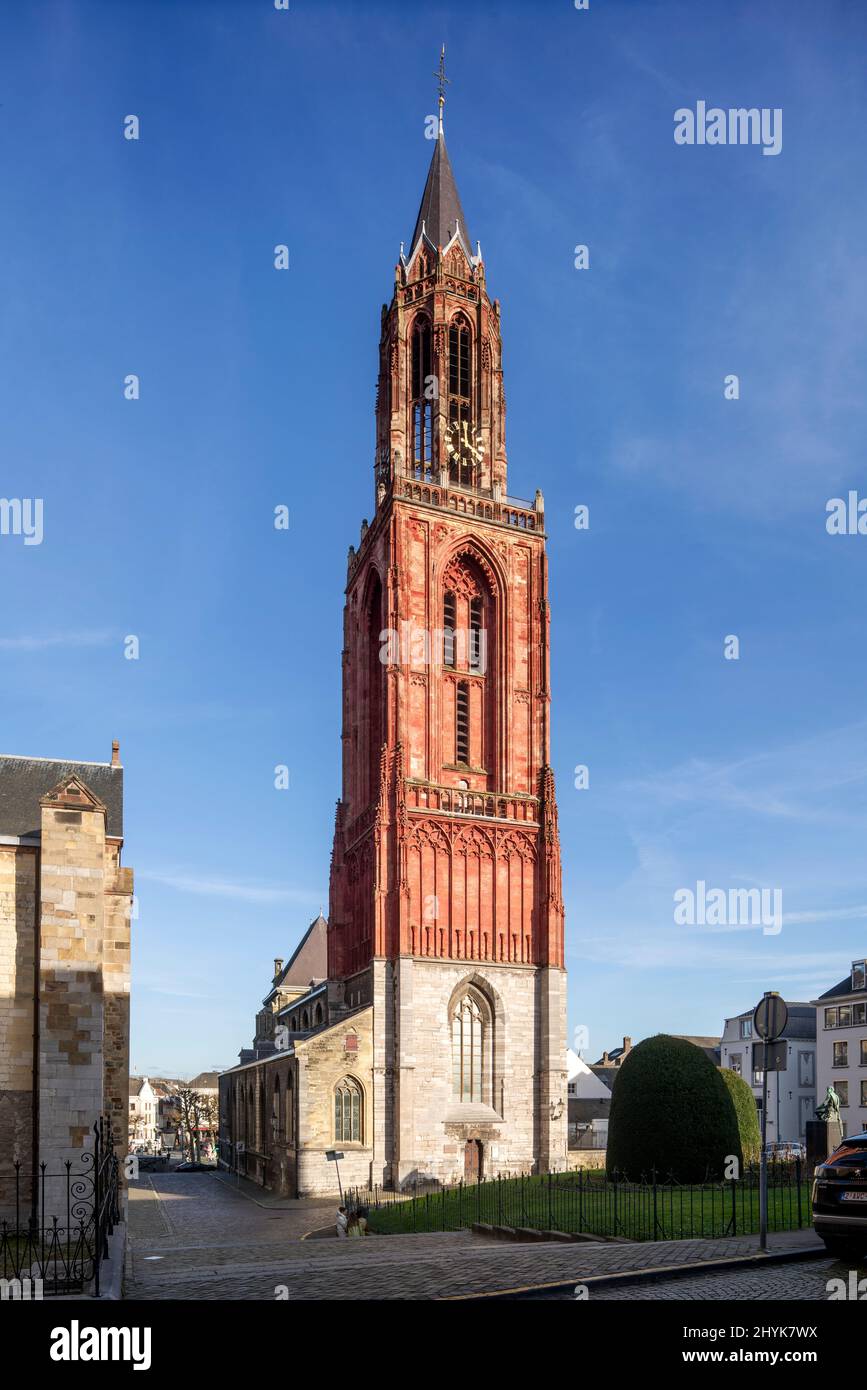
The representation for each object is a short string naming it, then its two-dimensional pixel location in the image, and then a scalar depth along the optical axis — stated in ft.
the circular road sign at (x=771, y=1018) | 49.67
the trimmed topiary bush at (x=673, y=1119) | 102.06
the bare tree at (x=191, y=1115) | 310.86
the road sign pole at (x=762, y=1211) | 46.75
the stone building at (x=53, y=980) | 76.33
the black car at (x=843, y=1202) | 39.47
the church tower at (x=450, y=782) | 155.94
